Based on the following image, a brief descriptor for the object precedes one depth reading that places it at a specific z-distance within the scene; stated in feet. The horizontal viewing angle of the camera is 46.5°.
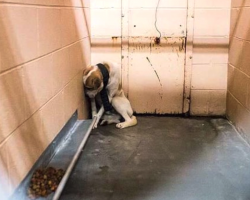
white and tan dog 7.71
